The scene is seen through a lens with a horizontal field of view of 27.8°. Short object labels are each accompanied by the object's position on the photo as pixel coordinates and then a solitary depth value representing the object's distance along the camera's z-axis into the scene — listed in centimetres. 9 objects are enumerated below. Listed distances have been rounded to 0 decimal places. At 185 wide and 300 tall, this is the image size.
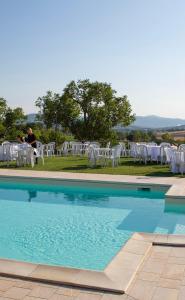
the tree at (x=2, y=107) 2627
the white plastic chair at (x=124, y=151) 1884
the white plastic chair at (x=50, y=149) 1848
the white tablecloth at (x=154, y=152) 1466
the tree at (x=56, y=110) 2688
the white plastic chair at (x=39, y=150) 1469
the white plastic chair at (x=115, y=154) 1319
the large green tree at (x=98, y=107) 2667
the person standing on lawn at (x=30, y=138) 1474
